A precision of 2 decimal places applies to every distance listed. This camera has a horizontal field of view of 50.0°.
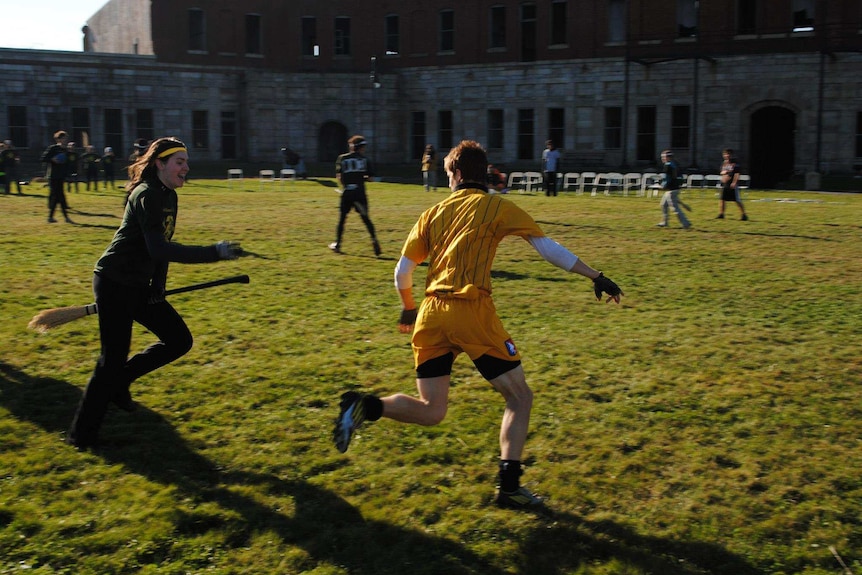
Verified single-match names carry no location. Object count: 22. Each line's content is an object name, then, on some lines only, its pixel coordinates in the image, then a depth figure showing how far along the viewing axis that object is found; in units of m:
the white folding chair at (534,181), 35.04
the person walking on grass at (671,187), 19.61
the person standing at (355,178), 15.04
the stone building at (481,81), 40.19
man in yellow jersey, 5.11
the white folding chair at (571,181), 35.20
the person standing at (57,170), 19.11
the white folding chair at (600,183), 33.72
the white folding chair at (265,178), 37.08
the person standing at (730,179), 20.89
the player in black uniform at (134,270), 5.77
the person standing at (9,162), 30.34
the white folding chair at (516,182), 36.40
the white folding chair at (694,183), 33.44
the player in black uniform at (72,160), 20.91
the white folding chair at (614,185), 33.56
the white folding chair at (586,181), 34.40
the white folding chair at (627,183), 32.66
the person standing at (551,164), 30.97
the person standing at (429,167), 33.31
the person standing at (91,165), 32.56
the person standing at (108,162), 33.00
